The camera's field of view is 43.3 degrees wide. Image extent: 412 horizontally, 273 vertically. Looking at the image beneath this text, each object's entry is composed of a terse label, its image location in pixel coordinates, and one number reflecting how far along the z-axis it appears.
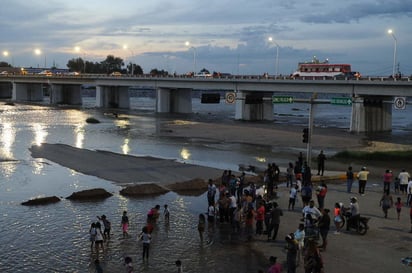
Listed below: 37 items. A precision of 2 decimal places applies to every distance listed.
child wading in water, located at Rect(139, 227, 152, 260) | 16.66
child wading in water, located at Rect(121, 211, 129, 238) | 19.50
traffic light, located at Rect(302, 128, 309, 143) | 30.66
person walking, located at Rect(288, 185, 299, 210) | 22.80
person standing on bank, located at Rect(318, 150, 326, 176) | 31.53
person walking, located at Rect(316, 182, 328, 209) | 22.56
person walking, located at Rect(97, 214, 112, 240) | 18.68
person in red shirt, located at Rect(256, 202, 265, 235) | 19.31
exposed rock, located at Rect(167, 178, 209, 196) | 28.35
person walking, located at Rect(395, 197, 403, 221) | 21.37
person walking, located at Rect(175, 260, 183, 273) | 14.67
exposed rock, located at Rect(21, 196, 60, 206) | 24.74
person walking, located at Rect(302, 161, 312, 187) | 26.80
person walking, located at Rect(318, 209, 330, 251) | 17.62
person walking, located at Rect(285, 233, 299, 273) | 14.92
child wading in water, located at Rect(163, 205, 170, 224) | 21.63
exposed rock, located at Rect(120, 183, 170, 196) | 27.22
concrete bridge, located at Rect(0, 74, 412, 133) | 66.19
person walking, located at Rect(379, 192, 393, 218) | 21.48
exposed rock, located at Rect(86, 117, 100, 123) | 76.50
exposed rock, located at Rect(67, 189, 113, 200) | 26.12
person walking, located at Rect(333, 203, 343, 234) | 19.55
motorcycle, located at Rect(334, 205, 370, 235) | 19.53
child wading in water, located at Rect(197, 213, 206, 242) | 18.94
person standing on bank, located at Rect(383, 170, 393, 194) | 25.90
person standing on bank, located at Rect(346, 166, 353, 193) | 26.57
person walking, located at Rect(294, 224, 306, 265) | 16.39
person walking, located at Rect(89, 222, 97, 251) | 17.45
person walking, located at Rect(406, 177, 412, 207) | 24.19
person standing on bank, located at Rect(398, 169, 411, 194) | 27.11
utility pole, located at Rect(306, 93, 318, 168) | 30.45
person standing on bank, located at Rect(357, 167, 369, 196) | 26.52
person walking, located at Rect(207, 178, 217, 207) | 22.48
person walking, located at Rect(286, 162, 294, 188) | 28.59
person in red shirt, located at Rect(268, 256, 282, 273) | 13.36
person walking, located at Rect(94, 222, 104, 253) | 17.55
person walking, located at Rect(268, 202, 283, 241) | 18.77
